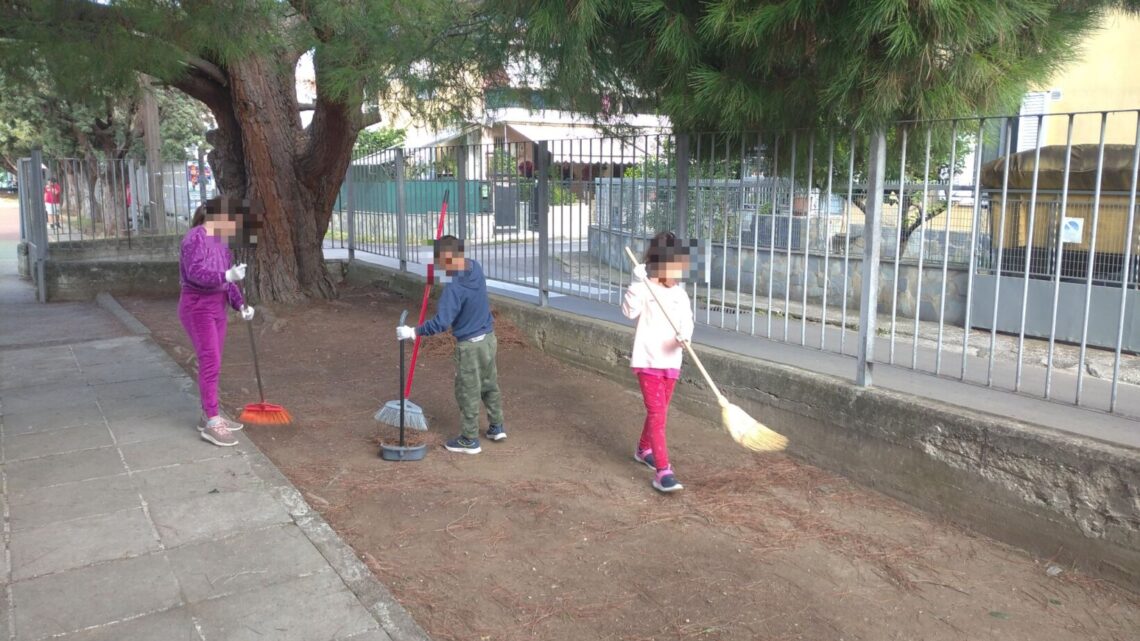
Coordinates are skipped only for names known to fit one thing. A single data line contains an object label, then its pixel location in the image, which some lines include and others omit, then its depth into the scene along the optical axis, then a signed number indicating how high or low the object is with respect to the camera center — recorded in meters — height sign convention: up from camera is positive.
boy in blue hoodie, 5.16 -0.68
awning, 6.72 +0.62
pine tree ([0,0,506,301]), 6.39 +1.42
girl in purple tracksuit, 5.26 -0.48
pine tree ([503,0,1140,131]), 4.02 +0.92
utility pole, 14.05 +0.97
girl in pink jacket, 4.78 -0.61
